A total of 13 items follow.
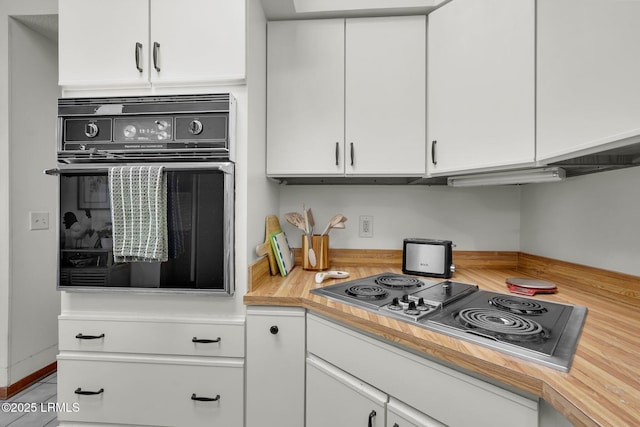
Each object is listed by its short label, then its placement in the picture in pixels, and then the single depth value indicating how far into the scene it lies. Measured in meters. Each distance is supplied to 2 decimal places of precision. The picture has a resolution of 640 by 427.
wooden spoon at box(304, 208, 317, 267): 1.61
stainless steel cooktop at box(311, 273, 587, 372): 0.72
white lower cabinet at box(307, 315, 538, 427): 0.67
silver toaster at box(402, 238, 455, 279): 1.49
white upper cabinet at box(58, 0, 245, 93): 1.21
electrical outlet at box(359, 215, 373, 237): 1.80
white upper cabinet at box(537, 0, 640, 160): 0.72
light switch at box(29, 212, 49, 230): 1.97
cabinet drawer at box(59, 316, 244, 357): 1.20
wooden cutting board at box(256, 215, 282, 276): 1.40
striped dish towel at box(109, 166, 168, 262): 1.16
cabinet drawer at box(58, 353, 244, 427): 1.20
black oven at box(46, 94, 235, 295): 1.18
